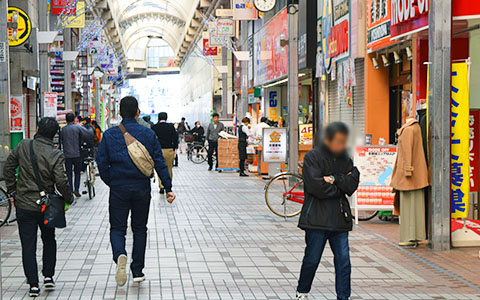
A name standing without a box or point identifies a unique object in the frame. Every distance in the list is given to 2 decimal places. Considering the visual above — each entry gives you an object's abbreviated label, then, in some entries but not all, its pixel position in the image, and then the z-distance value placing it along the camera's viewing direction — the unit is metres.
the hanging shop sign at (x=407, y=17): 11.69
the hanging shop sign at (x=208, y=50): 40.12
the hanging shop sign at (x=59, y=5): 27.50
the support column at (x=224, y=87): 41.78
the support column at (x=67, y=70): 26.41
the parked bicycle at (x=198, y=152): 29.78
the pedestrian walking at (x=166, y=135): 16.31
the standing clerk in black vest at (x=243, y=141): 22.30
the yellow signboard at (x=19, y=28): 19.86
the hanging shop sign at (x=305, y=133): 22.03
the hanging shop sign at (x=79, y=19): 26.65
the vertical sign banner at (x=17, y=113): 19.66
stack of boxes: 24.50
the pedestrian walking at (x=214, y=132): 25.03
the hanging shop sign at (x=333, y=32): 17.17
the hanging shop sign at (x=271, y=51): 25.31
